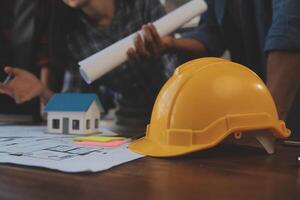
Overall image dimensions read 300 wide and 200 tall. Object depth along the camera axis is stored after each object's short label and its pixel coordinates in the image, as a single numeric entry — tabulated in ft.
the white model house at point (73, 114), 2.27
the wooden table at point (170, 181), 0.97
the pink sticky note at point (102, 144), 1.74
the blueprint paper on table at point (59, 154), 1.28
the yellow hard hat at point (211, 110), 1.48
